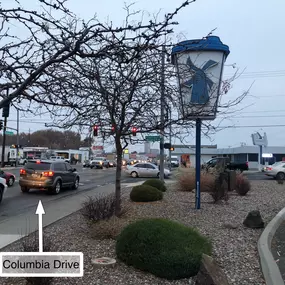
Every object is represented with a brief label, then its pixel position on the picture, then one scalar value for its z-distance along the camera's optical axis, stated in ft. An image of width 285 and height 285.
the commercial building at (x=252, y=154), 182.90
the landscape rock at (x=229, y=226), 21.40
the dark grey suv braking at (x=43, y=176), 47.45
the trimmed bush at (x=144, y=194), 33.93
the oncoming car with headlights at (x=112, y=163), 170.15
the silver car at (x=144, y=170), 92.51
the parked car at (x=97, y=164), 148.51
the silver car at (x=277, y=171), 79.13
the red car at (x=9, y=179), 56.91
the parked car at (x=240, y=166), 115.43
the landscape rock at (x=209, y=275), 11.02
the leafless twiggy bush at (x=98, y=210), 20.93
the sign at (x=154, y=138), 39.44
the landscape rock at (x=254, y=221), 21.47
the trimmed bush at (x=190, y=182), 44.45
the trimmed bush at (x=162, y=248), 13.02
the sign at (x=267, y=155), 167.36
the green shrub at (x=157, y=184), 43.65
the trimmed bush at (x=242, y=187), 40.83
